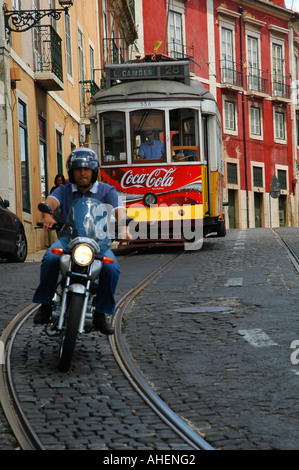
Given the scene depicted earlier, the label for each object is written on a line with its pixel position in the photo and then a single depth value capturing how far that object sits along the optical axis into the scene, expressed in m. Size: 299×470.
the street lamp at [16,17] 19.55
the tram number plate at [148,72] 18.85
